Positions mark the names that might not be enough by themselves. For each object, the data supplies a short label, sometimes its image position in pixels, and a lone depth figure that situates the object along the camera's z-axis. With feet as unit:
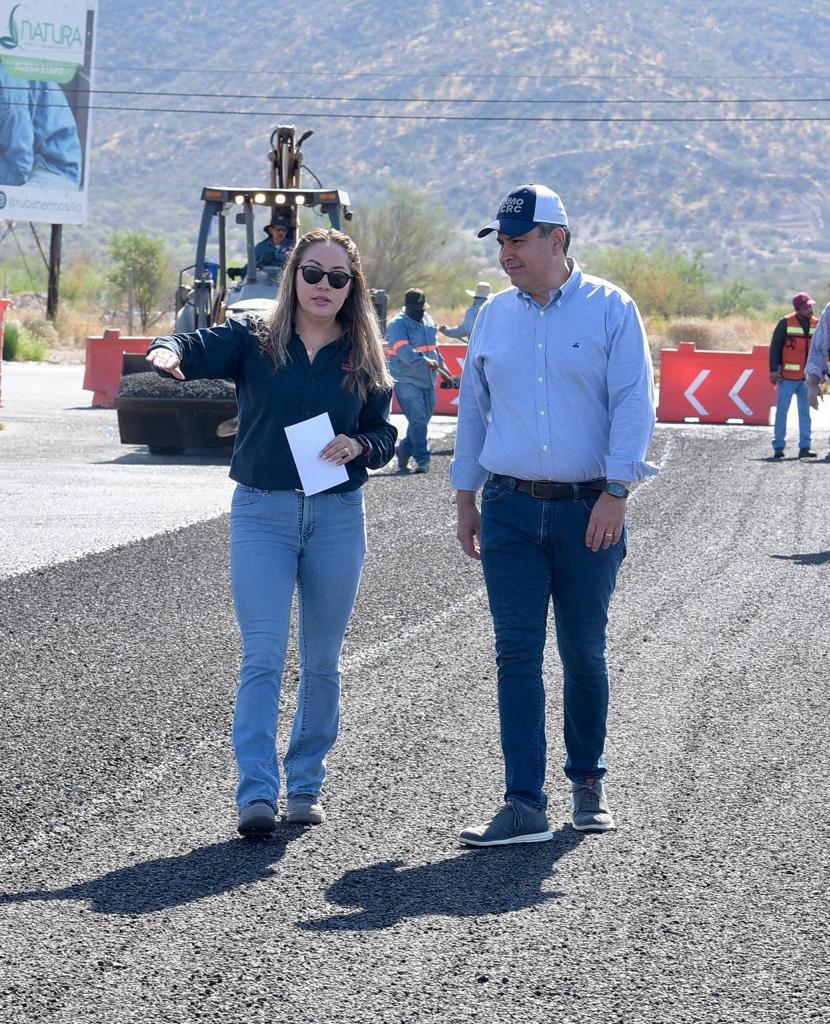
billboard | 166.30
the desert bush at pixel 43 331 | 164.11
